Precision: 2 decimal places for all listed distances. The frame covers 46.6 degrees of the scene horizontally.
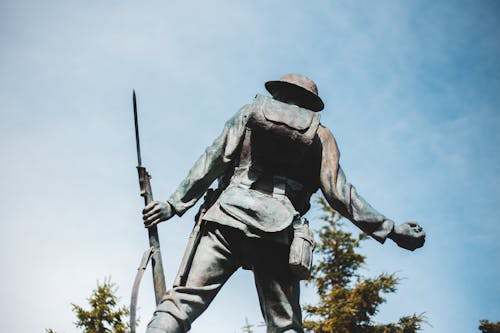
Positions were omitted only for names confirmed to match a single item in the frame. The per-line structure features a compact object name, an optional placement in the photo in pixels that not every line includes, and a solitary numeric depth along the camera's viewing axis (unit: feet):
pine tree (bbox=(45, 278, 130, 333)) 44.19
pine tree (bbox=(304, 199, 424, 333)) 46.19
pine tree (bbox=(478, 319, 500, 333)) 44.50
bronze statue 14.26
